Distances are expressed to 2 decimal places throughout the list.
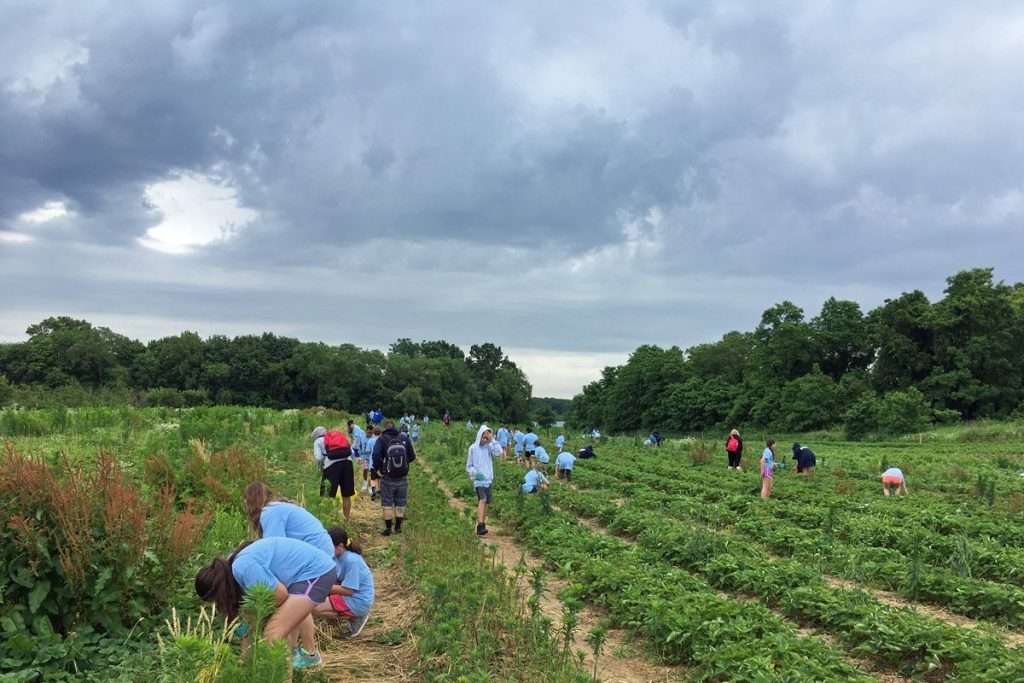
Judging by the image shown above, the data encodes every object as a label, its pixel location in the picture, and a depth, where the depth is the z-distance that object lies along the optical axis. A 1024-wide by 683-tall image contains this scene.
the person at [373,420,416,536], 11.56
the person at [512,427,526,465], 25.11
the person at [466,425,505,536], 11.95
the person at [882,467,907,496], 17.33
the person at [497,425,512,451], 27.75
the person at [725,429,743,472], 24.39
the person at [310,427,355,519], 11.79
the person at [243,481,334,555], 5.64
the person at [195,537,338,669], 5.04
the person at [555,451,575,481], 21.73
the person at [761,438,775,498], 17.08
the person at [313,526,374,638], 6.19
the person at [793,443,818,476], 22.23
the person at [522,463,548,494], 15.43
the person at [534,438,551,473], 21.45
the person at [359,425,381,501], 15.58
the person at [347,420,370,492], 17.86
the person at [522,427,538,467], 23.41
